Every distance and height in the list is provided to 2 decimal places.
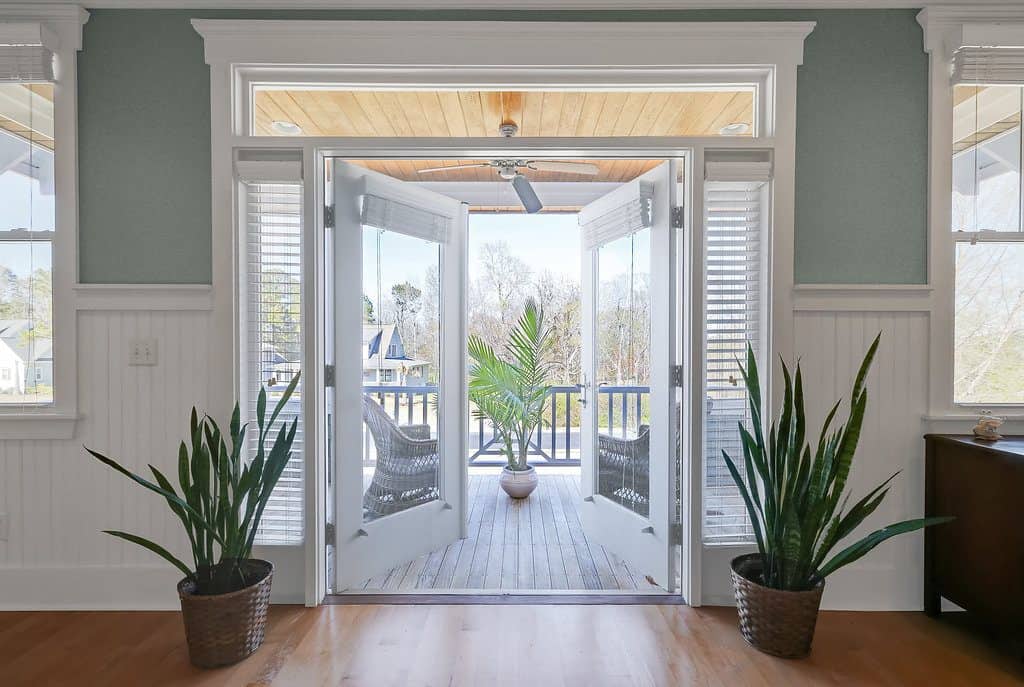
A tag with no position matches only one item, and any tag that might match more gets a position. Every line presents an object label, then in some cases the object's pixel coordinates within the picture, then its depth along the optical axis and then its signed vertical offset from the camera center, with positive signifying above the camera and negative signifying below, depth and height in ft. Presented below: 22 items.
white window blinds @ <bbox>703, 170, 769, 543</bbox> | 8.25 +0.28
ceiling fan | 11.05 +3.47
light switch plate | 8.14 -0.24
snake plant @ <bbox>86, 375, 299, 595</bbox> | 6.72 -2.03
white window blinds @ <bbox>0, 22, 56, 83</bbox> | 7.82 +4.03
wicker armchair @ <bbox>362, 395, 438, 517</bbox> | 9.58 -2.34
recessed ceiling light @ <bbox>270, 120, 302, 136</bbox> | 8.64 +3.27
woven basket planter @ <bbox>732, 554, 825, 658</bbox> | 6.81 -3.47
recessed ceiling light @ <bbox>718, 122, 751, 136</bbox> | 8.56 +3.29
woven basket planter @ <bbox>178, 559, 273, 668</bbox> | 6.64 -3.50
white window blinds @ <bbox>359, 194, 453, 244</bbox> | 9.27 +2.12
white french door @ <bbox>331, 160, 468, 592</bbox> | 8.87 -0.64
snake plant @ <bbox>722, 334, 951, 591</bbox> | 6.73 -1.94
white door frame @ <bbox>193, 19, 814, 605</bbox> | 7.99 +3.98
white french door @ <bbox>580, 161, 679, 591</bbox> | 8.90 -0.66
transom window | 8.55 +3.62
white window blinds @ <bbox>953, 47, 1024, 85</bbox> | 7.93 +3.97
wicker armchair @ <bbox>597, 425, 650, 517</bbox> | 9.82 -2.45
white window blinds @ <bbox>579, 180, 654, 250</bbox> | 9.44 +2.33
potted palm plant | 14.51 -1.31
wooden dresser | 6.70 -2.43
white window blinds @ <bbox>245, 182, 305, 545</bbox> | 8.28 +0.43
